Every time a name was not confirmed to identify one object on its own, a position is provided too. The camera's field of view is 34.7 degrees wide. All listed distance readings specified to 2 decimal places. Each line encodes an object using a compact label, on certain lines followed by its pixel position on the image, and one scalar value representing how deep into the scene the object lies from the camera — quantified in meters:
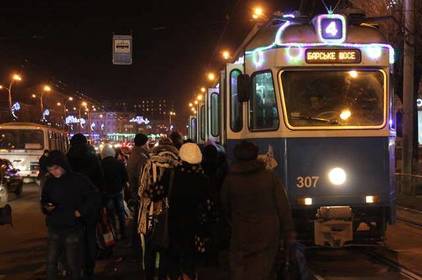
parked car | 22.09
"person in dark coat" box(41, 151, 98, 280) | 6.87
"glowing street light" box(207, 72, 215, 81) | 16.24
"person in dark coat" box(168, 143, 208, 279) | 6.17
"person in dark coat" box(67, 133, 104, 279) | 8.17
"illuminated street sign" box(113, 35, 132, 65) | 29.25
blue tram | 9.53
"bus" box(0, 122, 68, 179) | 27.92
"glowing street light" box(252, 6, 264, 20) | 21.45
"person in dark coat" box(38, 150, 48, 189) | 9.16
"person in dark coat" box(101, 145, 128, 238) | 11.44
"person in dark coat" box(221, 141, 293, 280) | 5.81
